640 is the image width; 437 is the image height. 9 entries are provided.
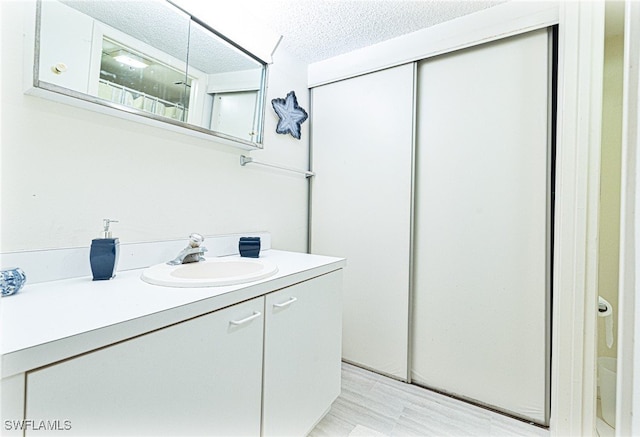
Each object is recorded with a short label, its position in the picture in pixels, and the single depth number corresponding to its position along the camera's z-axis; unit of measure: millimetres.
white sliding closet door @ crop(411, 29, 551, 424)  1435
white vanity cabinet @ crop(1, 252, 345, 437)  543
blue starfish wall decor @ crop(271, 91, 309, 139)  1841
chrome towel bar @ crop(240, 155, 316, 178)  1618
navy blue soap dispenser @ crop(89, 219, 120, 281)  942
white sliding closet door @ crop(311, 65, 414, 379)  1786
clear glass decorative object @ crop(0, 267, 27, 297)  759
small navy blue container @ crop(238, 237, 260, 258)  1466
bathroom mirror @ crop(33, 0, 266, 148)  925
